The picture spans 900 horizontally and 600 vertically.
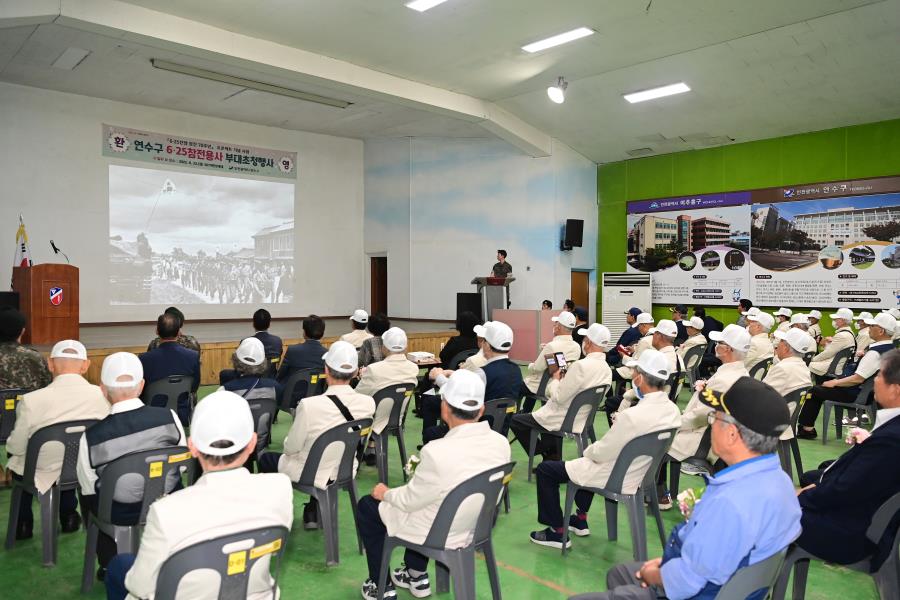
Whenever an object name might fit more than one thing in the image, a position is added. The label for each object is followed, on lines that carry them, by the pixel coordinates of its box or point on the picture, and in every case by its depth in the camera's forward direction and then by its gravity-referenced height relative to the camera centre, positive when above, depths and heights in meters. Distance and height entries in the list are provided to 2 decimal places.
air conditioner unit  12.98 -0.04
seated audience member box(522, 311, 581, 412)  5.68 -0.53
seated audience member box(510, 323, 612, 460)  4.30 -0.76
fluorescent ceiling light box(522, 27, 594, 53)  8.57 +3.65
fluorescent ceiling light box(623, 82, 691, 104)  10.19 +3.40
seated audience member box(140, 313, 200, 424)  4.82 -0.49
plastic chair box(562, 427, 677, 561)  3.09 -0.95
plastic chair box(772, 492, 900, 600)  2.38 -1.07
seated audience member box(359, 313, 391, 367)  5.89 -0.46
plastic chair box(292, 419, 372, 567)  3.14 -0.92
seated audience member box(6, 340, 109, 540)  3.09 -0.56
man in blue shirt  1.67 -0.58
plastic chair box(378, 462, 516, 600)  2.38 -0.94
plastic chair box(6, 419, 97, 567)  3.04 -0.89
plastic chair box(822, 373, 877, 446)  5.69 -1.00
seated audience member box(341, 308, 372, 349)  6.48 -0.38
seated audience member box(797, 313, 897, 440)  5.49 -0.82
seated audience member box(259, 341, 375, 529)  3.20 -0.62
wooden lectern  8.11 -0.05
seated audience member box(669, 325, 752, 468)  3.81 -0.59
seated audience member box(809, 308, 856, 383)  6.79 -0.62
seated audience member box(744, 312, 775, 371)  6.70 -0.52
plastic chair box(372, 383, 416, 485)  4.38 -0.87
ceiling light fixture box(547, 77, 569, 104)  10.16 +3.30
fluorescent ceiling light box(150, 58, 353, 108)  10.32 +3.85
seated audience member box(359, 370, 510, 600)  2.41 -0.70
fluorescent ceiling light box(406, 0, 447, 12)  7.77 +3.67
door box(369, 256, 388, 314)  16.03 +0.37
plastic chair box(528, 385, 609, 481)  4.30 -0.83
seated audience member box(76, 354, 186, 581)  2.61 -0.58
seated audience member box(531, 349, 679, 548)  3.09 -0.77
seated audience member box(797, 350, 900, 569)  2.38 -0.80
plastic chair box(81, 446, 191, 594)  2.56 -0.77
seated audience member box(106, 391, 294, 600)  1.68 -0.59
